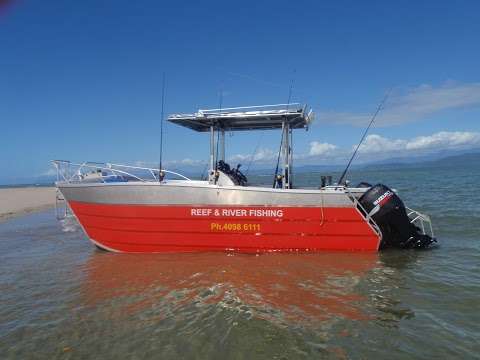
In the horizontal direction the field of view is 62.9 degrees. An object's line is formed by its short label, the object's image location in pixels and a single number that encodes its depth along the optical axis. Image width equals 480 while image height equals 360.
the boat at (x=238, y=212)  8.93
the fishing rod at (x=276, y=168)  9.93
